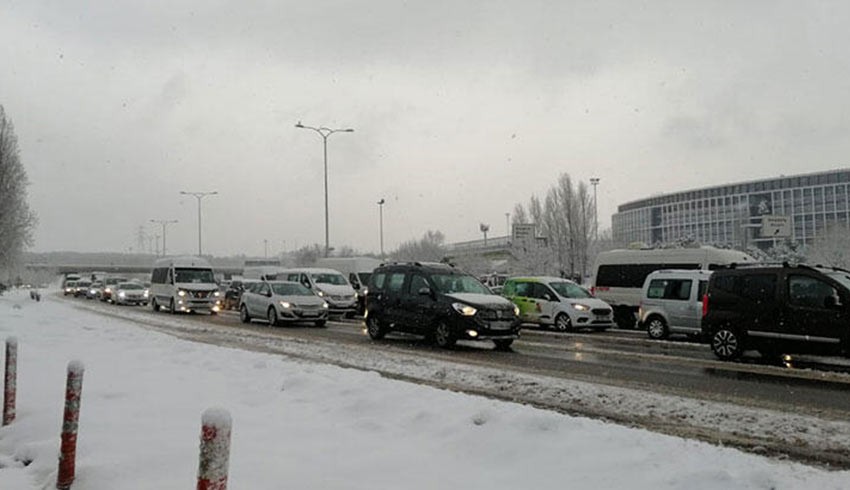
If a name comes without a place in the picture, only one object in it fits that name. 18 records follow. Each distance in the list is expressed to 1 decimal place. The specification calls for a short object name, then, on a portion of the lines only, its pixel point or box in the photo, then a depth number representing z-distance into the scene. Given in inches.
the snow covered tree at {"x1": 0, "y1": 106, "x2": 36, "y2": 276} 1887.3
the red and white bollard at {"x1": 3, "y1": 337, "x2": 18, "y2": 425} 291.3
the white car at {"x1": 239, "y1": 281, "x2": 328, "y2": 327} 932.0
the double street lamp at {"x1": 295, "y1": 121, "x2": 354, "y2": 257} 1770.4
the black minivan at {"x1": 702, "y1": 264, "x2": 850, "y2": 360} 477.7
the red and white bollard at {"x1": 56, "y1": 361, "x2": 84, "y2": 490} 206.8
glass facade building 4638.3
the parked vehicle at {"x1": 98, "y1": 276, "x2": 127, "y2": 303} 1909.7
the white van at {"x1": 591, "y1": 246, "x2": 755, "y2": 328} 890.7
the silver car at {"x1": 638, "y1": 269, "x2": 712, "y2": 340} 720.3
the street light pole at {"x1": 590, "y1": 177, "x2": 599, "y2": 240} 2389.3
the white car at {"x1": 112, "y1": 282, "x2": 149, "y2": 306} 1667.1
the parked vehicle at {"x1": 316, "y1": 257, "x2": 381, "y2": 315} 1338.6
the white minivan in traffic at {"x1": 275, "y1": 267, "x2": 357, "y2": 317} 1082.1
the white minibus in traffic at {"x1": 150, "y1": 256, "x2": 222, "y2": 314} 1207.6
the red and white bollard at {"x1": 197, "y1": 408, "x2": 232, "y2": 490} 133.7
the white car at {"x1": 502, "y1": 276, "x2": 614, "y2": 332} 854.5
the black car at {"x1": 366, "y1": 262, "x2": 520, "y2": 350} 614.5
